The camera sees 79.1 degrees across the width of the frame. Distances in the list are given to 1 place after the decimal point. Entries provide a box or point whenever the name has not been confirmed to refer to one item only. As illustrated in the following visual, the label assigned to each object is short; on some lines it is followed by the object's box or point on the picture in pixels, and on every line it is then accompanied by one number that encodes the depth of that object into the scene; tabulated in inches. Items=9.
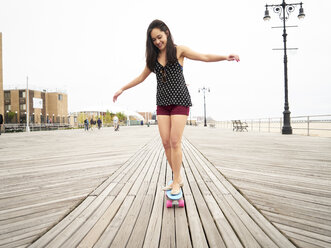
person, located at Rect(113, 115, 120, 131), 834.8
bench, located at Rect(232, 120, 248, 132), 672.4
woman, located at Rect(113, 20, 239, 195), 75.9
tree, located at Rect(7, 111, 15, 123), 2135.8
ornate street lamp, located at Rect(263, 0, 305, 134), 420.2
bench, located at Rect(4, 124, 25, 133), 892.2
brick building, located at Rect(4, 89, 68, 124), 2174.0
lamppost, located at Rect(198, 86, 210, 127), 1254.3
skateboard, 71.7
